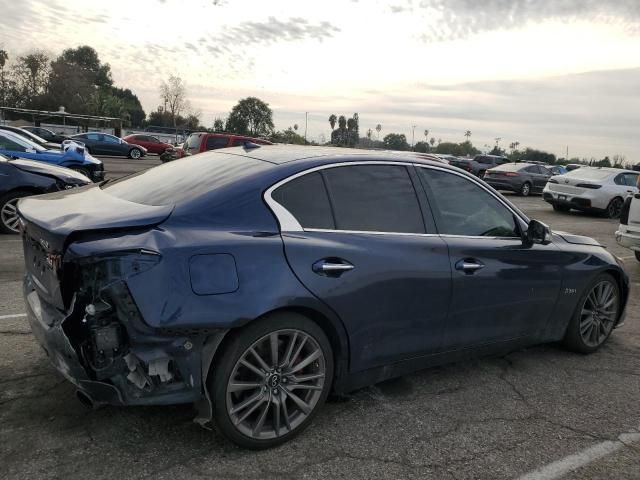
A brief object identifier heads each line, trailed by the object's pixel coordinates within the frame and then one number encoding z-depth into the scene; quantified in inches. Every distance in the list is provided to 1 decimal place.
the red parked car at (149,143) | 1571.1
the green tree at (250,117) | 3280.0
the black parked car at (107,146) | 1289.4
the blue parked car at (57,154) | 478.3
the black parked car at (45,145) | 574.8
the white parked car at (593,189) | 640.4
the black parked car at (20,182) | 313.3
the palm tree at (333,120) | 4905.0
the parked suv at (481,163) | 1190.1
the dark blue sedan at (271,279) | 101.1
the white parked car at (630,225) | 321.1
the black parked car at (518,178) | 885.8
